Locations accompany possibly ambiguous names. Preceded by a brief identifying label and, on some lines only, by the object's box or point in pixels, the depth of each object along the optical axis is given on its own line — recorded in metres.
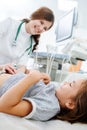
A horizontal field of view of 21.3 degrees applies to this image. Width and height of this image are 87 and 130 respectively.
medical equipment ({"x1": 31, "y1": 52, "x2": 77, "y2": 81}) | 2.50
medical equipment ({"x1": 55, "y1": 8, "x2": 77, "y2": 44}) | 2.35
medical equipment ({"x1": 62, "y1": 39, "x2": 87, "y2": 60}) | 2.39
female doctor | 1.88
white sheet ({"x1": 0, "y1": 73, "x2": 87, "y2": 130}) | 0.86
